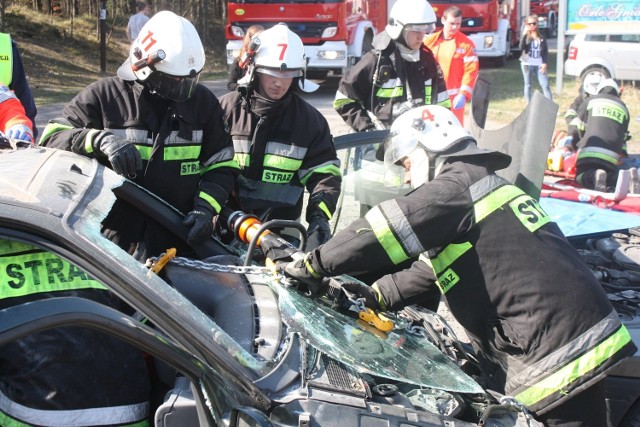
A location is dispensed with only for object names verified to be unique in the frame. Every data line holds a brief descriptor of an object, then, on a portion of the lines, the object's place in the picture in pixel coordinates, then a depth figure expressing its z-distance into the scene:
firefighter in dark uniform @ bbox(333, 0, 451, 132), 5.42
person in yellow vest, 4.32
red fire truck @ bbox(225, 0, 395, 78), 12.84
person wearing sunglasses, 12.11
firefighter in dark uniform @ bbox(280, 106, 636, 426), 2.56
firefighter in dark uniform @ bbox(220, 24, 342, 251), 3.67
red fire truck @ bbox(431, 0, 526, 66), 16.19
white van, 13.54
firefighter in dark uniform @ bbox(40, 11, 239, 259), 2.98
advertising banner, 13.39
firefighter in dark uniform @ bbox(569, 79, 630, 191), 6.41
